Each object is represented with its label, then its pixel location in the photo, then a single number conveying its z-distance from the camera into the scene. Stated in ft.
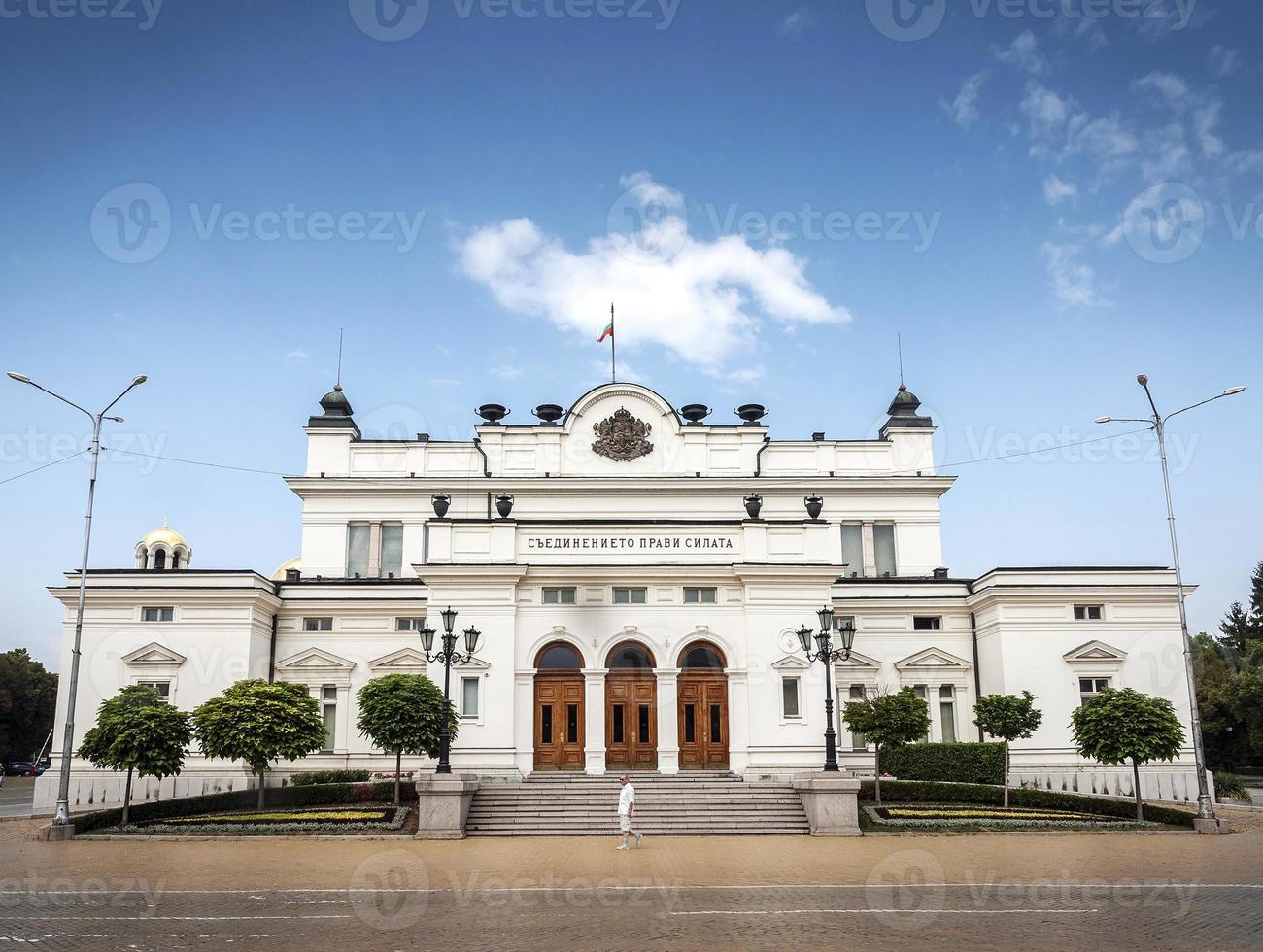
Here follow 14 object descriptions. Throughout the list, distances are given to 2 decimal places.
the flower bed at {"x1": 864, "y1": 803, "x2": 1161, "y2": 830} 95.55
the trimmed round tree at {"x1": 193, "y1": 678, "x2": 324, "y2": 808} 103.96
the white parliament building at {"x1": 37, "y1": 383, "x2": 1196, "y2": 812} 119.85
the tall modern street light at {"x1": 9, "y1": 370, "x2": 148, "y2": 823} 96.12
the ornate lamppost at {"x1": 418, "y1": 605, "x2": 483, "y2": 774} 98.43
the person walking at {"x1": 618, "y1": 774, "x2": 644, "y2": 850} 83.05
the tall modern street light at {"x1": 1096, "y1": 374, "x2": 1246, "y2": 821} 98.43
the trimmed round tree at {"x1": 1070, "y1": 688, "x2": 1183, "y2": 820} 102.58
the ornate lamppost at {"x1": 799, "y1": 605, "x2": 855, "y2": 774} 98.44
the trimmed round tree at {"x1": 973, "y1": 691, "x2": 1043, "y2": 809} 114.01
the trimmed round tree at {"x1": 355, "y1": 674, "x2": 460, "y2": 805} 104.99
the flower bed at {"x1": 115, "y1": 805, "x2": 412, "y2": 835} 93.71
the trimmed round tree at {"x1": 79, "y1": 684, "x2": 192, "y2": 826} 101.04
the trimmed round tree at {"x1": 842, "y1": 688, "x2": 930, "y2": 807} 109.91
